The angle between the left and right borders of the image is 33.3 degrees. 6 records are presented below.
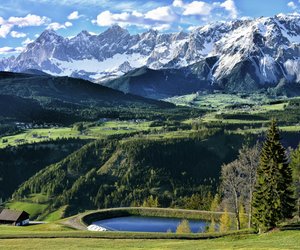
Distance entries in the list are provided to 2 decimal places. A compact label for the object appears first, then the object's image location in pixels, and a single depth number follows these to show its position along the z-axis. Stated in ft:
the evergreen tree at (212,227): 323.53
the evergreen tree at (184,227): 328.04
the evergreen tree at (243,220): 326.18
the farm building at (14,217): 426.51
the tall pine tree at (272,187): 238.48
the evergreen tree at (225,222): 316.40
